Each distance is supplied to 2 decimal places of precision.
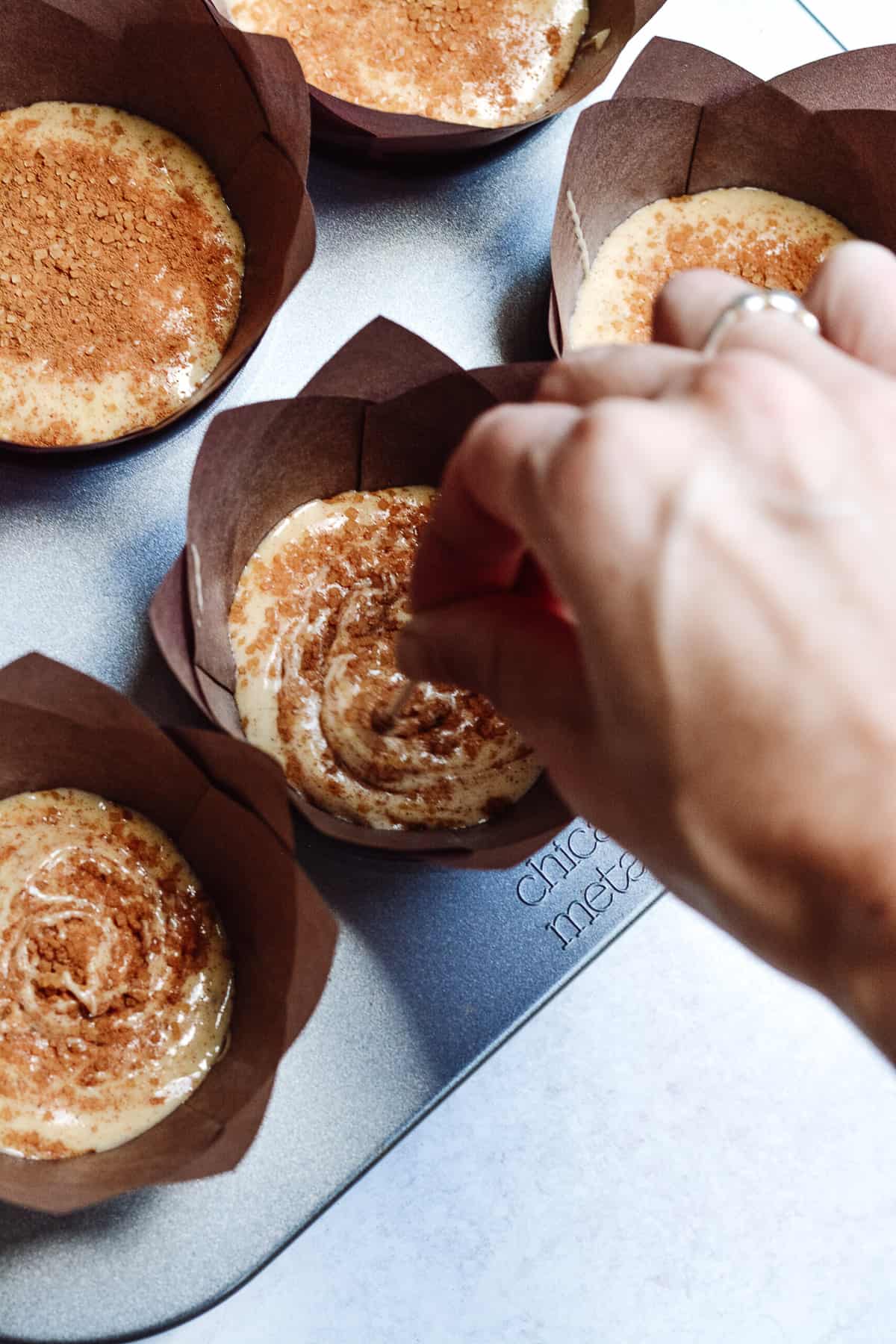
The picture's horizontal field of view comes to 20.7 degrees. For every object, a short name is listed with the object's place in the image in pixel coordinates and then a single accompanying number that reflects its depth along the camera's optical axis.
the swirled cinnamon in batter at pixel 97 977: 0.42
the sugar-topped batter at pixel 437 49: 0.48
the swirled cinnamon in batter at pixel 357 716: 0.44
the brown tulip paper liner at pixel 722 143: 0.46
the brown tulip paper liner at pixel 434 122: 0.45
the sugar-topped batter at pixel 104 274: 0.45
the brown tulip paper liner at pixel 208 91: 0.44
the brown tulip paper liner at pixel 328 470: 0.42
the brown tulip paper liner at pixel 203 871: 0.40
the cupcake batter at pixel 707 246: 0.48
